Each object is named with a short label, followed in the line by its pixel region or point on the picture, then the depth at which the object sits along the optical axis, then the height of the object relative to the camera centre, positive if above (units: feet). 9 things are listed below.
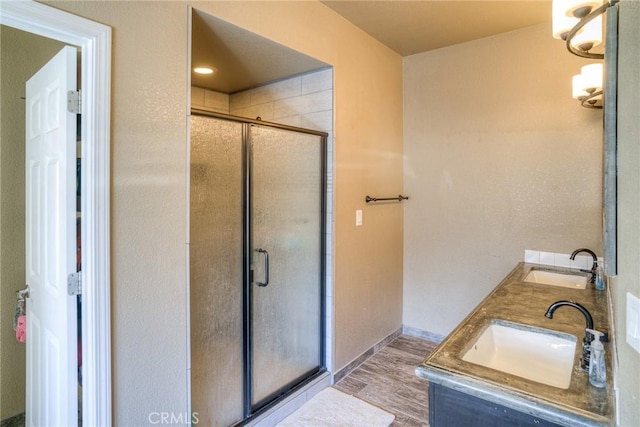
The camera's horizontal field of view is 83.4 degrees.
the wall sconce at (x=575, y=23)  4.55 +2.55
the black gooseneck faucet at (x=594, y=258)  7.83 -1.07
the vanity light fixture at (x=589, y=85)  6.84 +2.46
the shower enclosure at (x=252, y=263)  6.06 -1.04
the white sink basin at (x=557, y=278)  8.02 -1.57
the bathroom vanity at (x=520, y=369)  3.29 -1.73
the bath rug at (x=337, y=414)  7.23 -4.27
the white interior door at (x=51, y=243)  4.60 -0.49
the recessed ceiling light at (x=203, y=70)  8.52 +3.36
